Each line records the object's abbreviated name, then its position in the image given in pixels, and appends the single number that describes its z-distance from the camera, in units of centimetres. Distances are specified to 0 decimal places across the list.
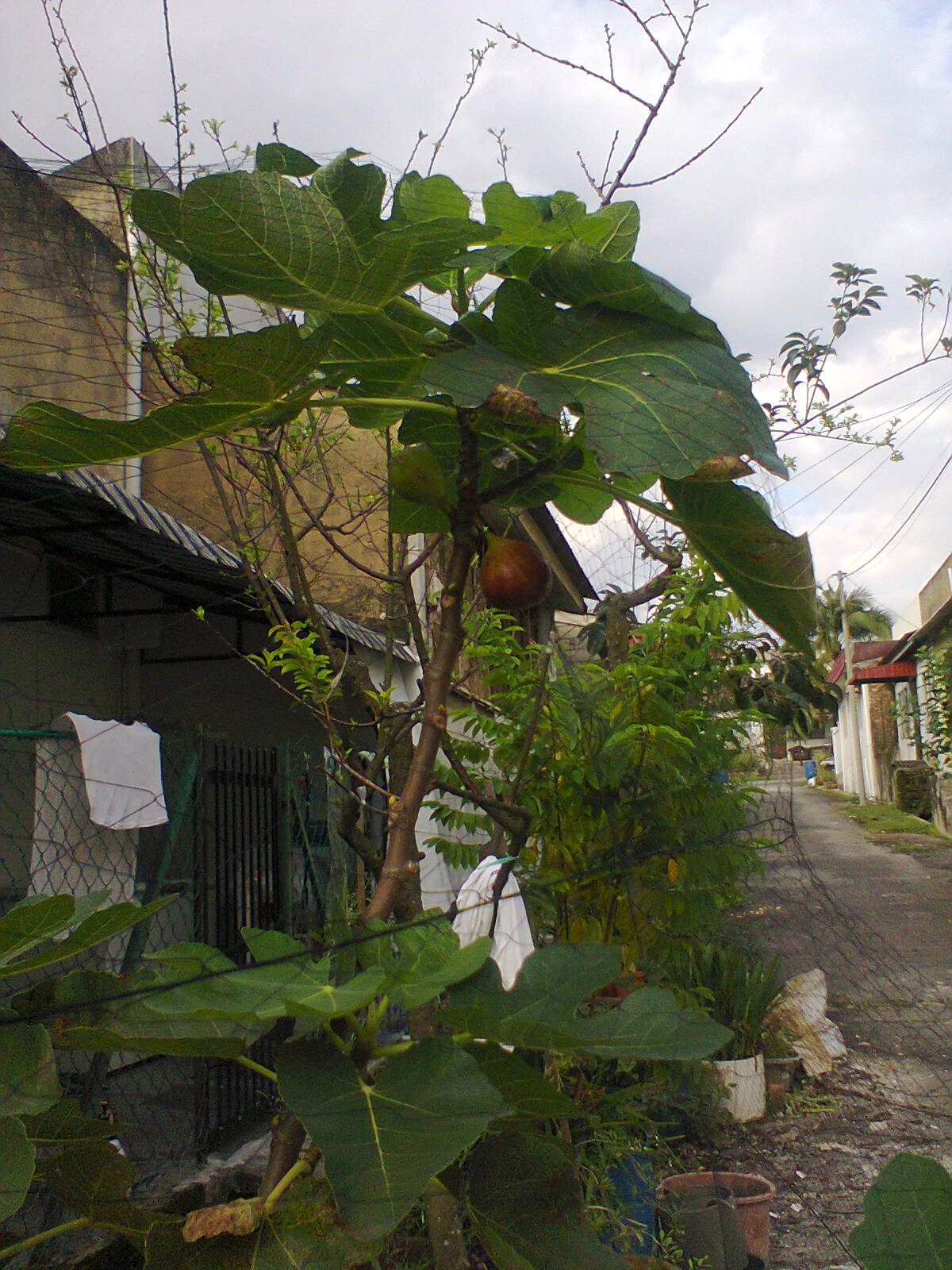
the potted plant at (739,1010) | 477
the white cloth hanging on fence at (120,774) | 397
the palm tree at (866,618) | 3675
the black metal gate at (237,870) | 421
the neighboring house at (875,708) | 2080
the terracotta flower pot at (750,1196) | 355
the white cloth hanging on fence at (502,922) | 310
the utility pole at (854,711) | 2286
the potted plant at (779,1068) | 501
